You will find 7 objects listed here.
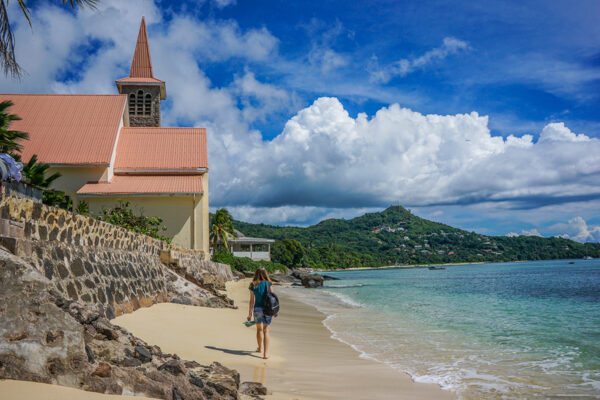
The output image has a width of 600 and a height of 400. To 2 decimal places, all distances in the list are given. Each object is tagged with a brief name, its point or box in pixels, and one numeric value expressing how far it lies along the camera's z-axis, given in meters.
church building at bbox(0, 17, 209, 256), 23.33
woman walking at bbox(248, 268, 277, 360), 7.75
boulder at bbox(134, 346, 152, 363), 4.51
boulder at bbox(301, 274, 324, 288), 43.44
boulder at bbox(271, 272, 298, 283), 48.31
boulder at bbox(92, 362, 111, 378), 3.82
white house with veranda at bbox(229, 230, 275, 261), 56.59
